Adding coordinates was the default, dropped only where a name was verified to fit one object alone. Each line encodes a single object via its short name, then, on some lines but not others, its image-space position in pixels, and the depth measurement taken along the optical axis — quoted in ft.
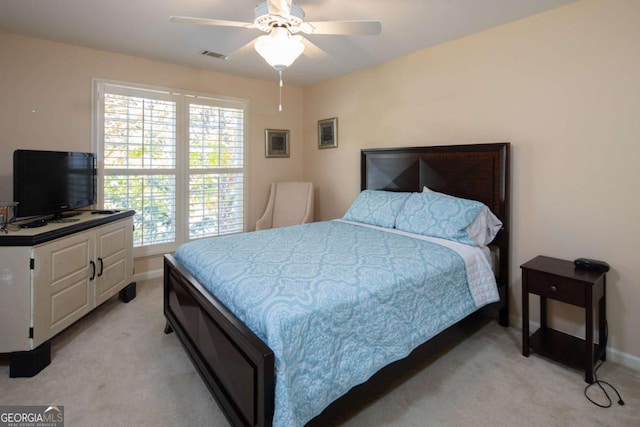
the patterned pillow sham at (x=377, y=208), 10.21
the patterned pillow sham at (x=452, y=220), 8.46
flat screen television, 8.02
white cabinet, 6.86
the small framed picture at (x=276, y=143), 15.10
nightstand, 6.68
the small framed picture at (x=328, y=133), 14.34
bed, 4.48
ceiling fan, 6.42
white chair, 14.33
